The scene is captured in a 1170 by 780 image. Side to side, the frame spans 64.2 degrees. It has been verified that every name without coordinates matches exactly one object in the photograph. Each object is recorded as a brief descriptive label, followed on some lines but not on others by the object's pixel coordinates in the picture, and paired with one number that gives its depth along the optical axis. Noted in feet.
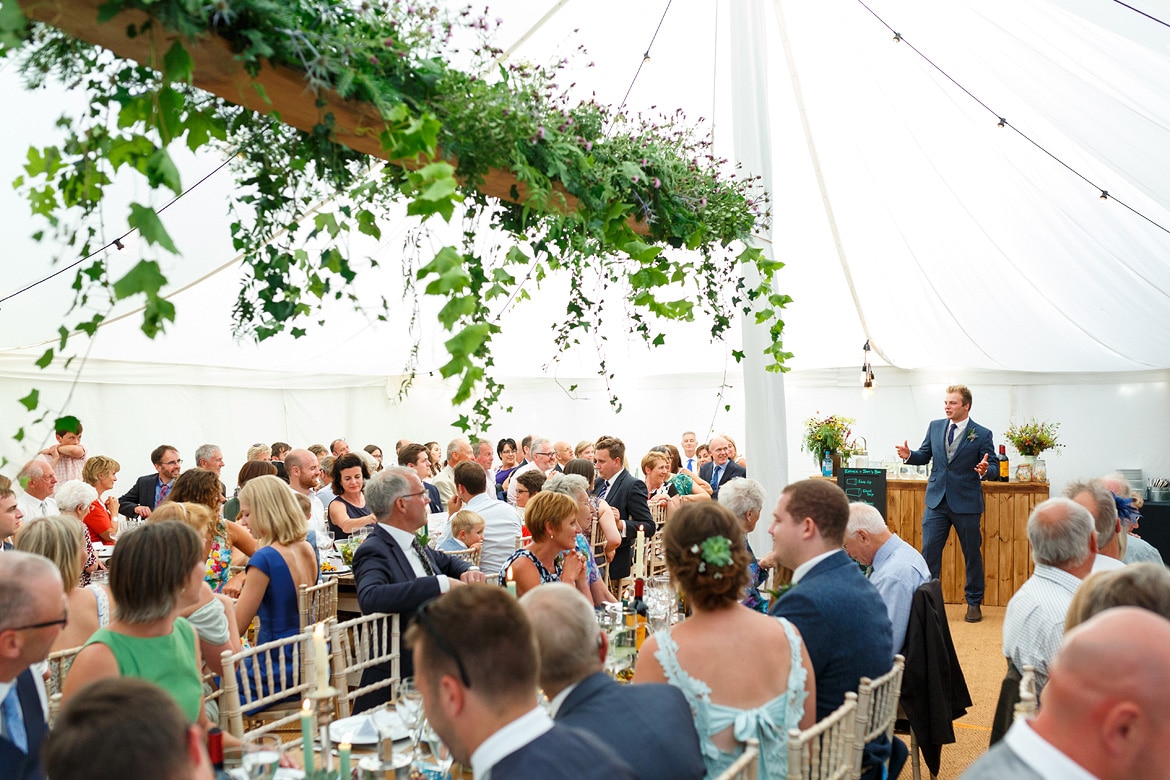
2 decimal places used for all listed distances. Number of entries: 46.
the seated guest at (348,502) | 22.30
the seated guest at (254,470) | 21.07
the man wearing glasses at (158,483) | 25.13
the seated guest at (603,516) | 20.70
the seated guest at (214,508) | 17.62
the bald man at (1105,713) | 4.97
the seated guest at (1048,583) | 11.03
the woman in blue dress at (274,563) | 14.66
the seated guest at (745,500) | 15.99
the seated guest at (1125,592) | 7.68
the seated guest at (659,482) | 27.07
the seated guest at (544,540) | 13.94
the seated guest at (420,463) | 26.55
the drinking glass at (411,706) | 8.65
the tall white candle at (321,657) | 7.91
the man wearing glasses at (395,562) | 12.87
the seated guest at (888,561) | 13.51
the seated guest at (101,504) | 20.62
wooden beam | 5.82
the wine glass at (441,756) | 8.09
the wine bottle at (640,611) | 12.73
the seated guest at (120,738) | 4.29
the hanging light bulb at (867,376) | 33.94
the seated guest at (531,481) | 22.58
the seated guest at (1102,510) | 13.66
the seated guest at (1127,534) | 15.06
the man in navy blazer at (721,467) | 30.30
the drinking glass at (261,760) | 7.27
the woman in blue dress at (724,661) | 8.31
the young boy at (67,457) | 25.77
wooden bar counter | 28.95
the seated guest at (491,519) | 19.34
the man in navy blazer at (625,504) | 23.16
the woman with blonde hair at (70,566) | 11.18
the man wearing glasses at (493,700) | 5.62
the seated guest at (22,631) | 7.16
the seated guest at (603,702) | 6.73
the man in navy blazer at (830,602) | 9.91
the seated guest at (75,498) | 19.63
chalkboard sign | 30.60
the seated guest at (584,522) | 15.37
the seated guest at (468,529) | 18.81
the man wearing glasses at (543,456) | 31.04
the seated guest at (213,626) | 12.31
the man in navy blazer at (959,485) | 27.53
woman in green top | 8.93
